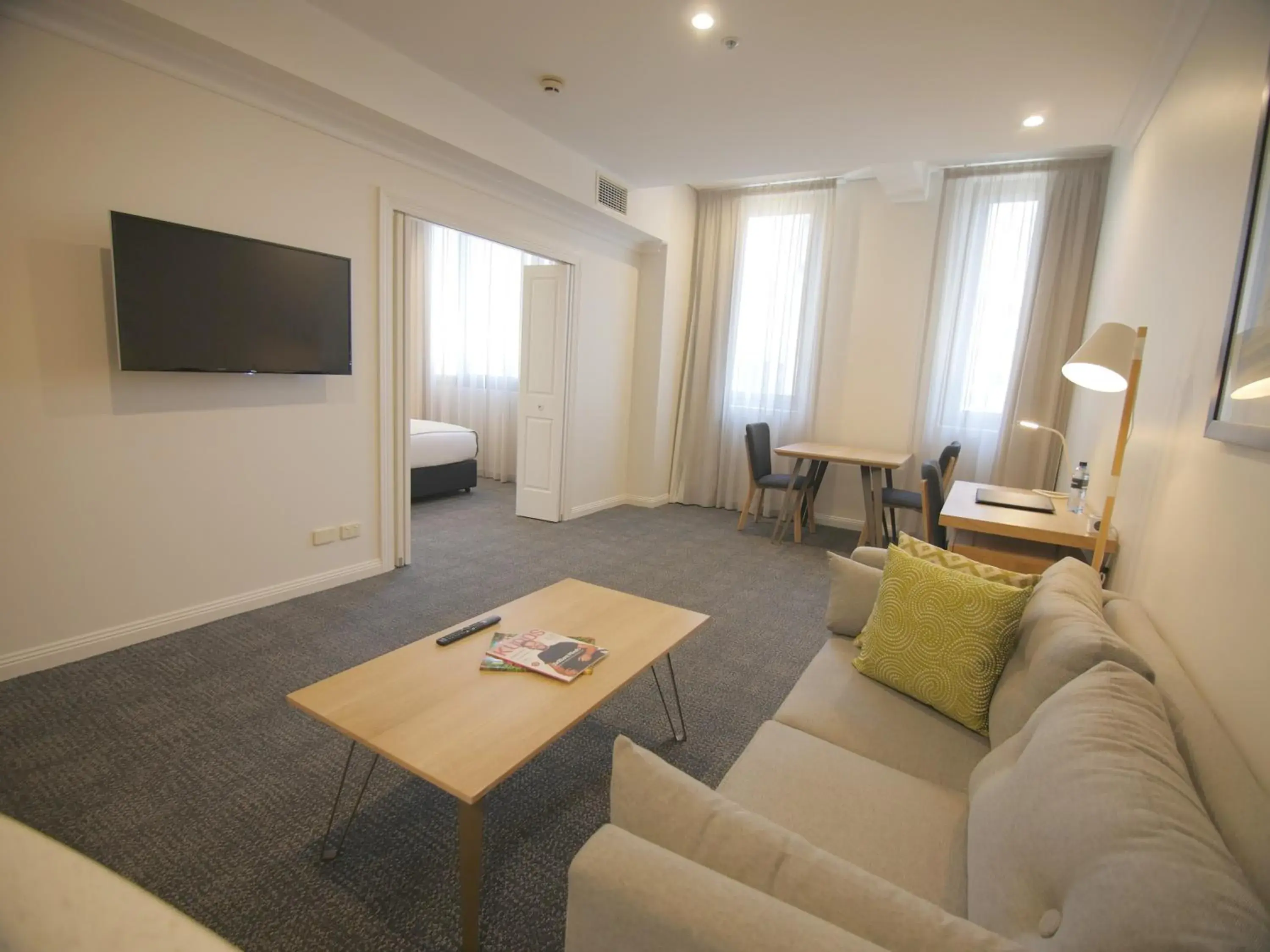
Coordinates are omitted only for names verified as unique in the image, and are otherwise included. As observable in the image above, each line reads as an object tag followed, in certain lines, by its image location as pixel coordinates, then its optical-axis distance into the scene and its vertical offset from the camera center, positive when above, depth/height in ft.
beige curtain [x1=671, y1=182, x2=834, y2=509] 17.07 +1.92
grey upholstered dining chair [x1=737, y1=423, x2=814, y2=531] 15.74 -1.96
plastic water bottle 9.40 -1.23
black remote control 5.94 -2.61
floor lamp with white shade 6.68 +0.58
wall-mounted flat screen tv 7.46 +0.81
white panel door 15.71 -0.35
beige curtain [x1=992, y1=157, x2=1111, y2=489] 13.67 +2.13
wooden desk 7.79 -1.58
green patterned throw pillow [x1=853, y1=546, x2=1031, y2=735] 5.10 -2.06
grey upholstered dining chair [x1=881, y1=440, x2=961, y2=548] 13.71 -2.24
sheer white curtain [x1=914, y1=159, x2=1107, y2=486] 13.91 +2.46
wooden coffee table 4.05 -2.65
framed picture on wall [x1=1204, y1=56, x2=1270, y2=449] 4.09 +0.59
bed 17.04 -2.50
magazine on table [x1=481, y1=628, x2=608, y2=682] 5.43 -2.59
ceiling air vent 14.32 +4.64
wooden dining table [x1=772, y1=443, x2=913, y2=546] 14.47 -1.68
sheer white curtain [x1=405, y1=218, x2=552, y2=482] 20.71 +1.48
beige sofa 2.13 -1.89
